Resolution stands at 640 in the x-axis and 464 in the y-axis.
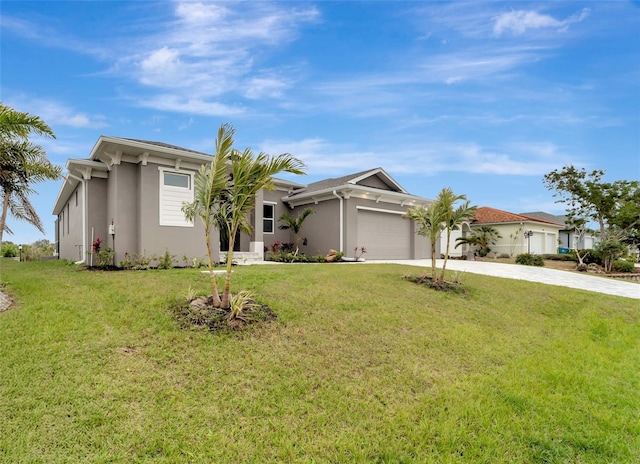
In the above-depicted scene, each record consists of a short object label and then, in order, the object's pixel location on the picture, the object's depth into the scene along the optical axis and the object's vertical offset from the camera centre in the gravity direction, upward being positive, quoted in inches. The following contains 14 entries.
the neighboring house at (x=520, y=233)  1035.9 +9.0
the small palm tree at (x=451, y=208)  348.8 +29.3
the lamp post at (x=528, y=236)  1011.9 -1.0
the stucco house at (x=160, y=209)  397.4 +42.3
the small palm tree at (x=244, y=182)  213.6 +35.7
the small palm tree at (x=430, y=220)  354.9 +17.5
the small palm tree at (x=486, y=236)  1049.1 -0.5
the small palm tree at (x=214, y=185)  209.9 +33.2
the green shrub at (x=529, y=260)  776.6 -57.2
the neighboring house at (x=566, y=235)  1280.5 +2.3
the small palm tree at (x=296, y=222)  642.2 +28.5
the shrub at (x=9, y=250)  1019.9 -39.3
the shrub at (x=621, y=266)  751.1 -70.0
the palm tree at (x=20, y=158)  259.9 +80.4
